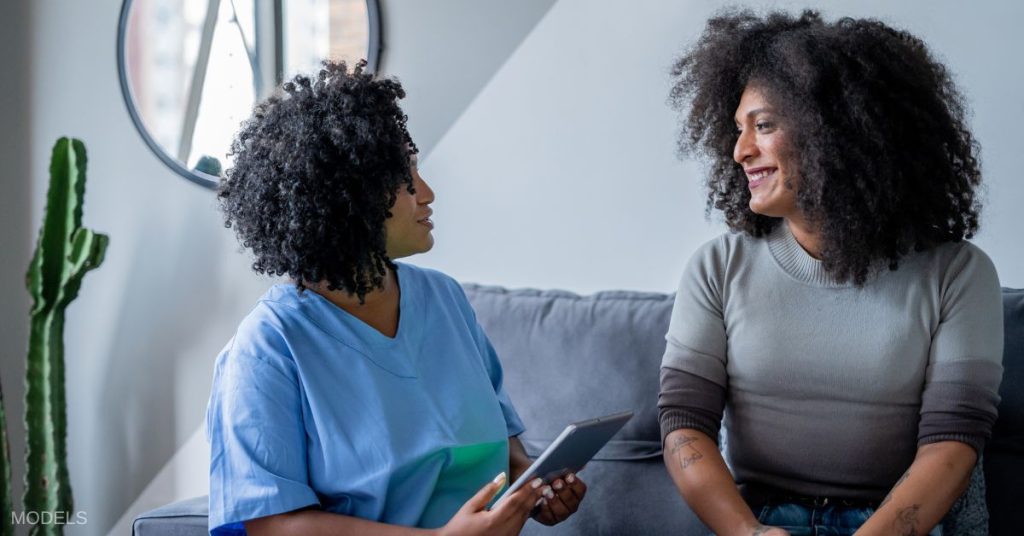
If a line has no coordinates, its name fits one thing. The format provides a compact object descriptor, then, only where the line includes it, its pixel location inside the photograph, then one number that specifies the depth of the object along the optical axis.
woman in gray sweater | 1.49
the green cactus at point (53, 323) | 2.40
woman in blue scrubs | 1.29
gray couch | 1.81
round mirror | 2.54
